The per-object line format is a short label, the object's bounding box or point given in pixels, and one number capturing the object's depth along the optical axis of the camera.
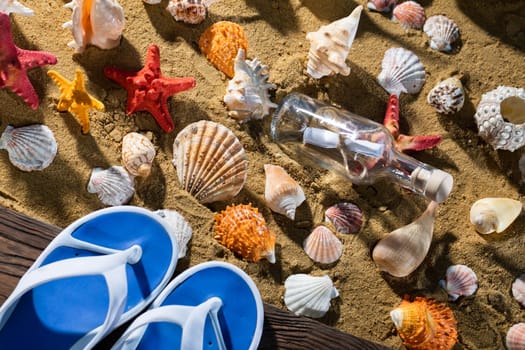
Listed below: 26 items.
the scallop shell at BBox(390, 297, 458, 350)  0.59
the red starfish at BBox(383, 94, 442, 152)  0.61
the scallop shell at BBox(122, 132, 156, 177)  0.58
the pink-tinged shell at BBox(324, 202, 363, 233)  0.61
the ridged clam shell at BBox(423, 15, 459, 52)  0.65
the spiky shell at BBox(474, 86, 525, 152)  0.62
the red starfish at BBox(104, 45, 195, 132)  0.58
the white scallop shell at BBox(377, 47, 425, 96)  0.63
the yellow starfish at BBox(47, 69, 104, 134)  0.56
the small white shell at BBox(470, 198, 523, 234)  0.61
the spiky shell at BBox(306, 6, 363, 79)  0.61
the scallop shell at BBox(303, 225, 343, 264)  0.60
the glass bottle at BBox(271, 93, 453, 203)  0.58
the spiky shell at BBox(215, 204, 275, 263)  0.58
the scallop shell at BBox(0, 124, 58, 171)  0.56
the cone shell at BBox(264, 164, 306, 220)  0.59
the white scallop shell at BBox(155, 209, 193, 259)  0.58
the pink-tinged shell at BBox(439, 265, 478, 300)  0.61
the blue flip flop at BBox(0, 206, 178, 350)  0.51
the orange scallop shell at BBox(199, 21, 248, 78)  0.61
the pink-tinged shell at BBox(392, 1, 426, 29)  0.65
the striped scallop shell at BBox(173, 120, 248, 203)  0.59
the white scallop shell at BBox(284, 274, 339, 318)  0.59
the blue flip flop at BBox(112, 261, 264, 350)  0.54
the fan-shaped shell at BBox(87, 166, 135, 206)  0.57
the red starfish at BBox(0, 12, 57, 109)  0.55
